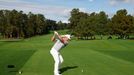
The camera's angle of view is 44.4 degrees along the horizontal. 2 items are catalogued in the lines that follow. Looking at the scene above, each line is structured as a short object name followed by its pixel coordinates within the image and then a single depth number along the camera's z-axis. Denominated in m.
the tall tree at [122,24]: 53.78
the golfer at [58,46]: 8.37
